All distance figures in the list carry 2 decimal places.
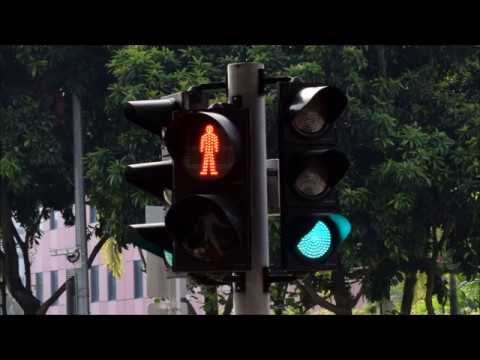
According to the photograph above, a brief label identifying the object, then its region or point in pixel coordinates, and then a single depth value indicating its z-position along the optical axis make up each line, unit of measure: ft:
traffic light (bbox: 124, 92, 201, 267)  41.10
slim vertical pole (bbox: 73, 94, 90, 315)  153.79
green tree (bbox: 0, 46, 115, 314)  149.71
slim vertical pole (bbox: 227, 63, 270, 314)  39.66
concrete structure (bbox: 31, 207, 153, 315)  358.64
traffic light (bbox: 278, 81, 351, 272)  39.15
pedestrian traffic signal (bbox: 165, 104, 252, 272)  38.23
